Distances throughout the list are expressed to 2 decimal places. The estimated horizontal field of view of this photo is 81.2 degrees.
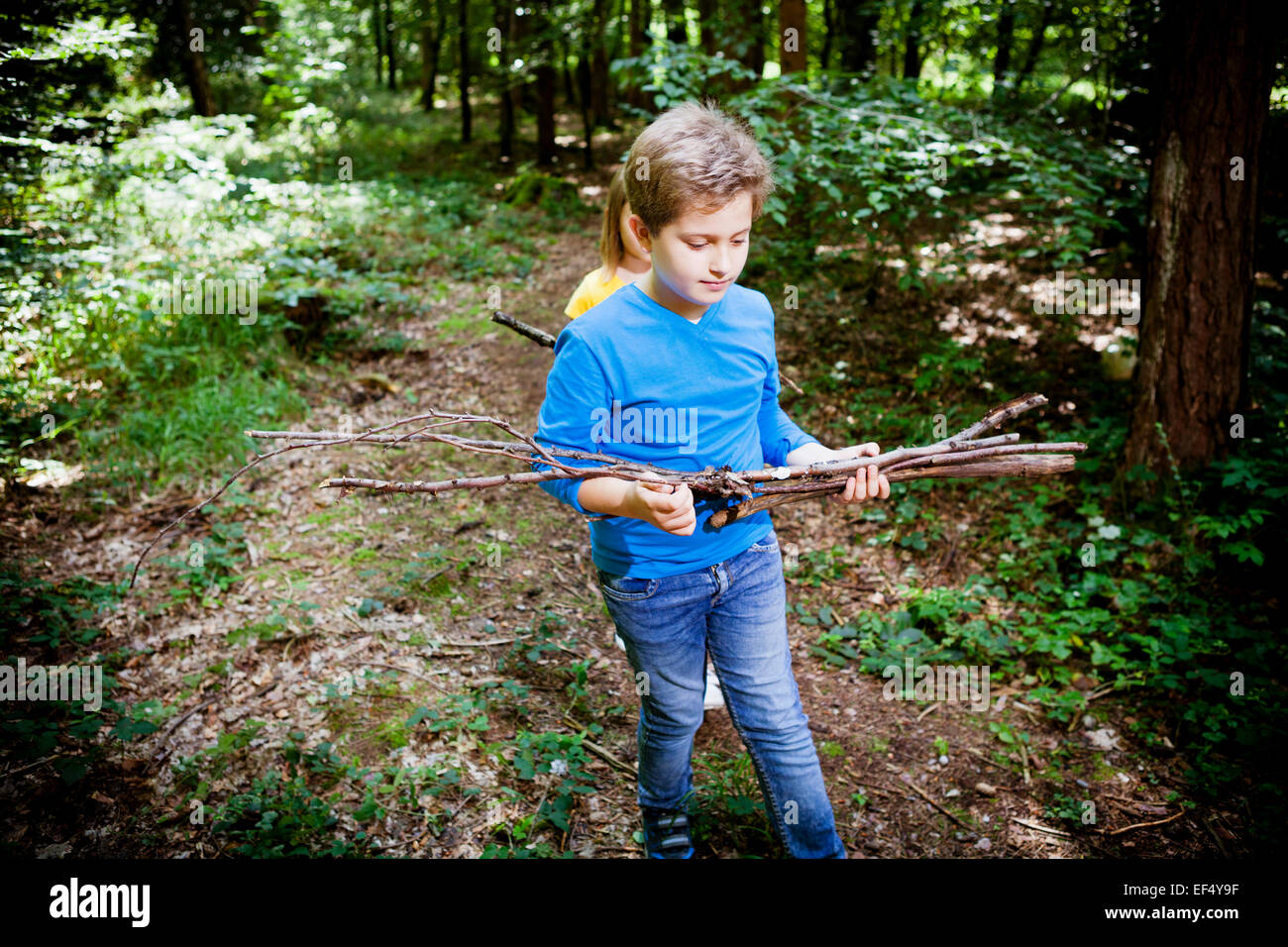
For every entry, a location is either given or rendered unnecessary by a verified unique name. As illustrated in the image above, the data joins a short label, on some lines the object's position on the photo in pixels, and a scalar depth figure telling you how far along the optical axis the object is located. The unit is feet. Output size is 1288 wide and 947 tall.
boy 5.98
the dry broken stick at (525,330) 8.73
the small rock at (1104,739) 10.63
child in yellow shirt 10.07
